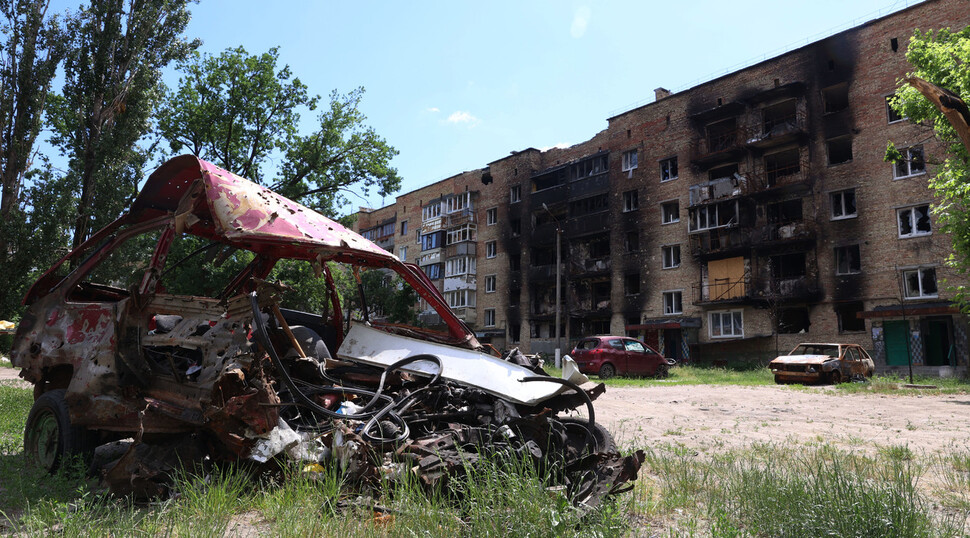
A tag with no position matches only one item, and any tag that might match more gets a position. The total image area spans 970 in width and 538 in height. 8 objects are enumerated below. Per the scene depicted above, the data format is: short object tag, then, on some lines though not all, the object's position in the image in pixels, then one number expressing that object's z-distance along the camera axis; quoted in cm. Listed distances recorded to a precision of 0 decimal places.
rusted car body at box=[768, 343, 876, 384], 1920
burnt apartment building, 2870
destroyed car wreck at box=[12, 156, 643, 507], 386
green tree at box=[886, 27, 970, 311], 1500
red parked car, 2325
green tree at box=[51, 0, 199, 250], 1691
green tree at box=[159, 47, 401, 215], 2714
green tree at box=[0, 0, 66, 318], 1753
